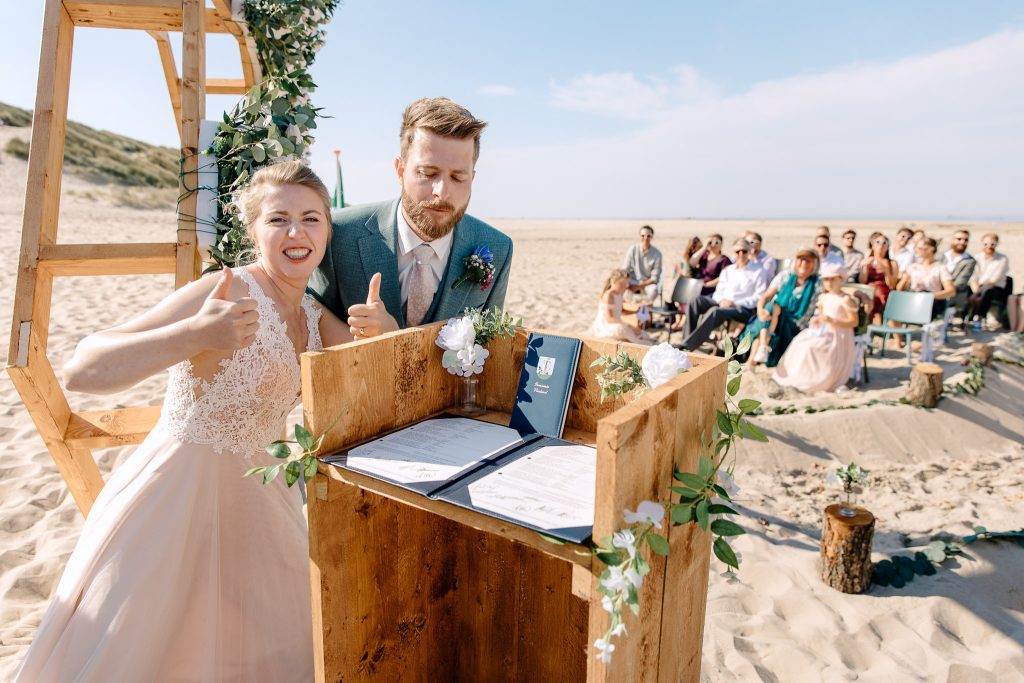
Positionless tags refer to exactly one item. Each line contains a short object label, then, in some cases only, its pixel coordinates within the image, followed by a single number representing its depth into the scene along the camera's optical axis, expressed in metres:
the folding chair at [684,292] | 9.32
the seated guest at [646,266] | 10.50
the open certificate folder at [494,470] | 1.37
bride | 1.95
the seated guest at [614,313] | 7.25
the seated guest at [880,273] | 9.43
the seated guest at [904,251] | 10.30
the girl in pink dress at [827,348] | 6.77
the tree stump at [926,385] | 5.66
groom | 2.37
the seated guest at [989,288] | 10.07
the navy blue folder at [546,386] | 1.84
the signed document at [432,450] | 1.55
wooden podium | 1.37
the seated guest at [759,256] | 8.78
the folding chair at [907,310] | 7.98
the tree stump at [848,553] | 3.26
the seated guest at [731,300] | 8.23
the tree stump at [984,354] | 6.69
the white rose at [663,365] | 1.57
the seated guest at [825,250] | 9.56
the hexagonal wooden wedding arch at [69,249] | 2.32
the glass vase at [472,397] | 2.05
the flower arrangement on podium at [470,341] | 1.93
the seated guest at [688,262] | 10.37
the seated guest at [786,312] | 7.61
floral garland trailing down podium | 1.23
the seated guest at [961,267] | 9.78
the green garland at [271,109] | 2.56
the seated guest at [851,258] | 10.49
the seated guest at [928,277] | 9.06
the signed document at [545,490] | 1.35
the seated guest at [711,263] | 9.60
